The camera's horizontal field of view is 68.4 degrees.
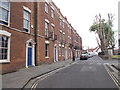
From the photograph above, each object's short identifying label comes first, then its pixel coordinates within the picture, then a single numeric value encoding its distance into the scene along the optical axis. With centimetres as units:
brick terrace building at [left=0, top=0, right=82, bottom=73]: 710
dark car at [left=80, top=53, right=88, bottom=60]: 2179
